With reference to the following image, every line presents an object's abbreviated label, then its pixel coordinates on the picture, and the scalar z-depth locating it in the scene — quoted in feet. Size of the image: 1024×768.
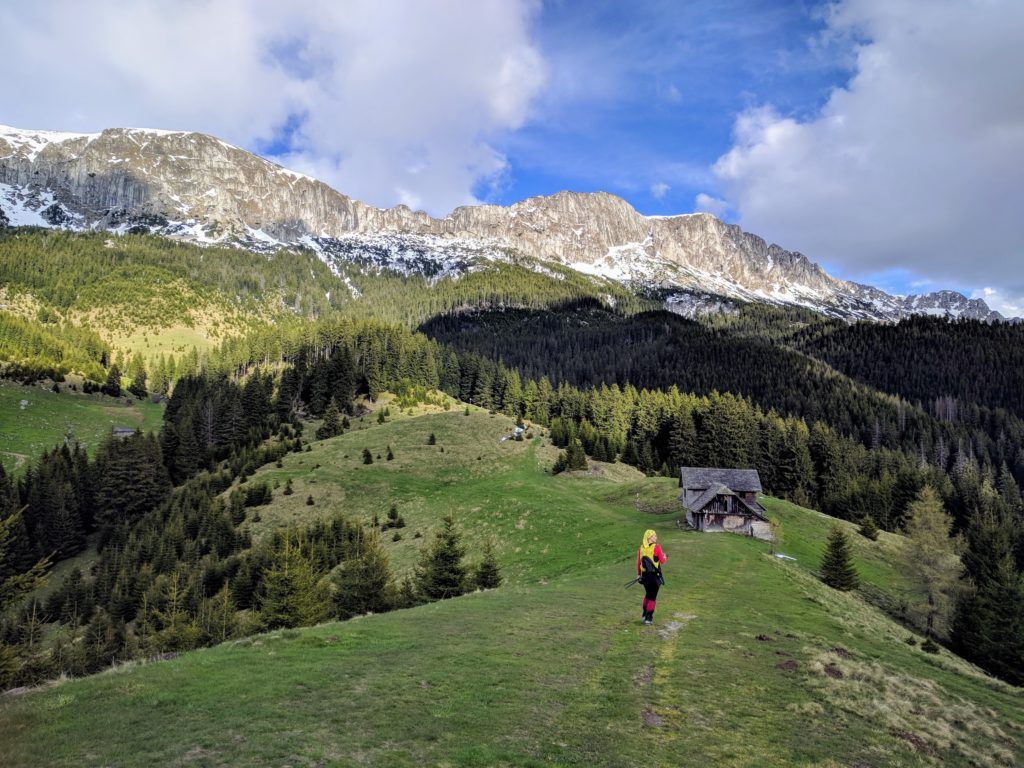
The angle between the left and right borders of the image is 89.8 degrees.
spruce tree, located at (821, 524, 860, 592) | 148.87
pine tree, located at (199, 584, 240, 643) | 122.08
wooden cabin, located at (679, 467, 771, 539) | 198.80
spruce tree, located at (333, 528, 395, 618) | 115.65
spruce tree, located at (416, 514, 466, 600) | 119.85
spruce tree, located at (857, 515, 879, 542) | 224.12
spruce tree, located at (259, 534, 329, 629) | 104.27
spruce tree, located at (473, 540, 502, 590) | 127.13
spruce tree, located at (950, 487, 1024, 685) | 117.29
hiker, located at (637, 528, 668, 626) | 72.84
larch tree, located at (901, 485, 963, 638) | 149.89
